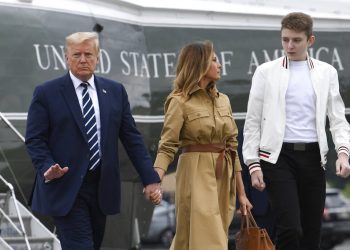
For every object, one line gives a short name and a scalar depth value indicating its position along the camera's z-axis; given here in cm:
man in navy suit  1131
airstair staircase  1506
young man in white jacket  1255
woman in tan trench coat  1223
